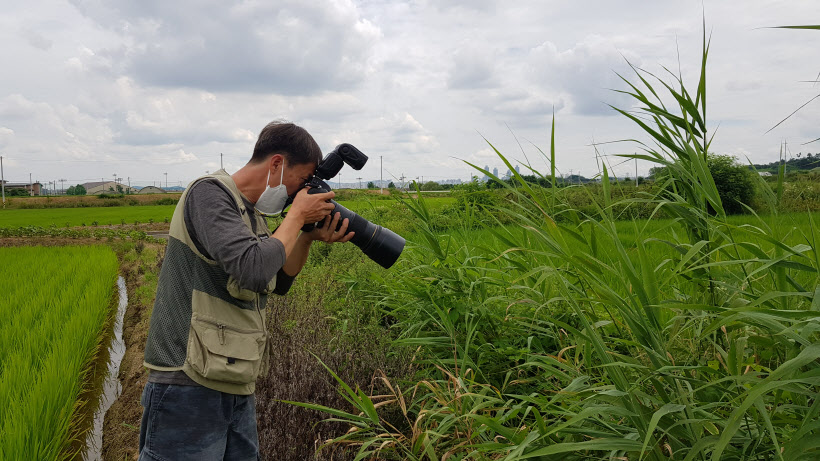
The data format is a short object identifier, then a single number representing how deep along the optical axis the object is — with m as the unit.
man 1.62
